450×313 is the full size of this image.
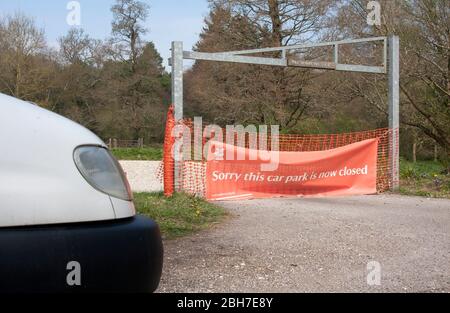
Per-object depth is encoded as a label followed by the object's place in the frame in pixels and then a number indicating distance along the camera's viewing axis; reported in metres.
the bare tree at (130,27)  44.00
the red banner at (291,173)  10.22
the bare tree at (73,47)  37.69
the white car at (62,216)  1.81
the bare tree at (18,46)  25.98
